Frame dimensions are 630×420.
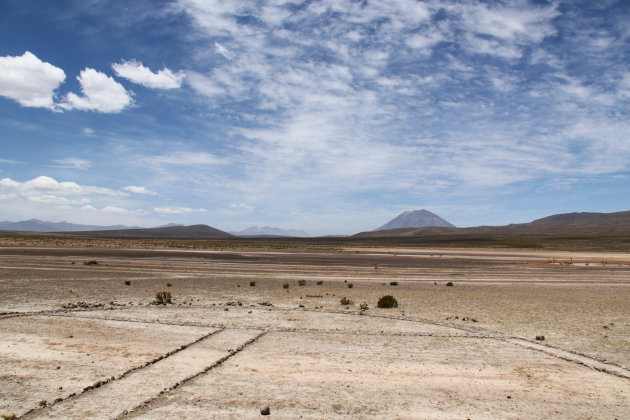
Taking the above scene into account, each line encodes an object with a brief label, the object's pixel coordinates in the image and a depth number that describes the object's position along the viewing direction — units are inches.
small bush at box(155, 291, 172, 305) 677.8
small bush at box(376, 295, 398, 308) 676.1
